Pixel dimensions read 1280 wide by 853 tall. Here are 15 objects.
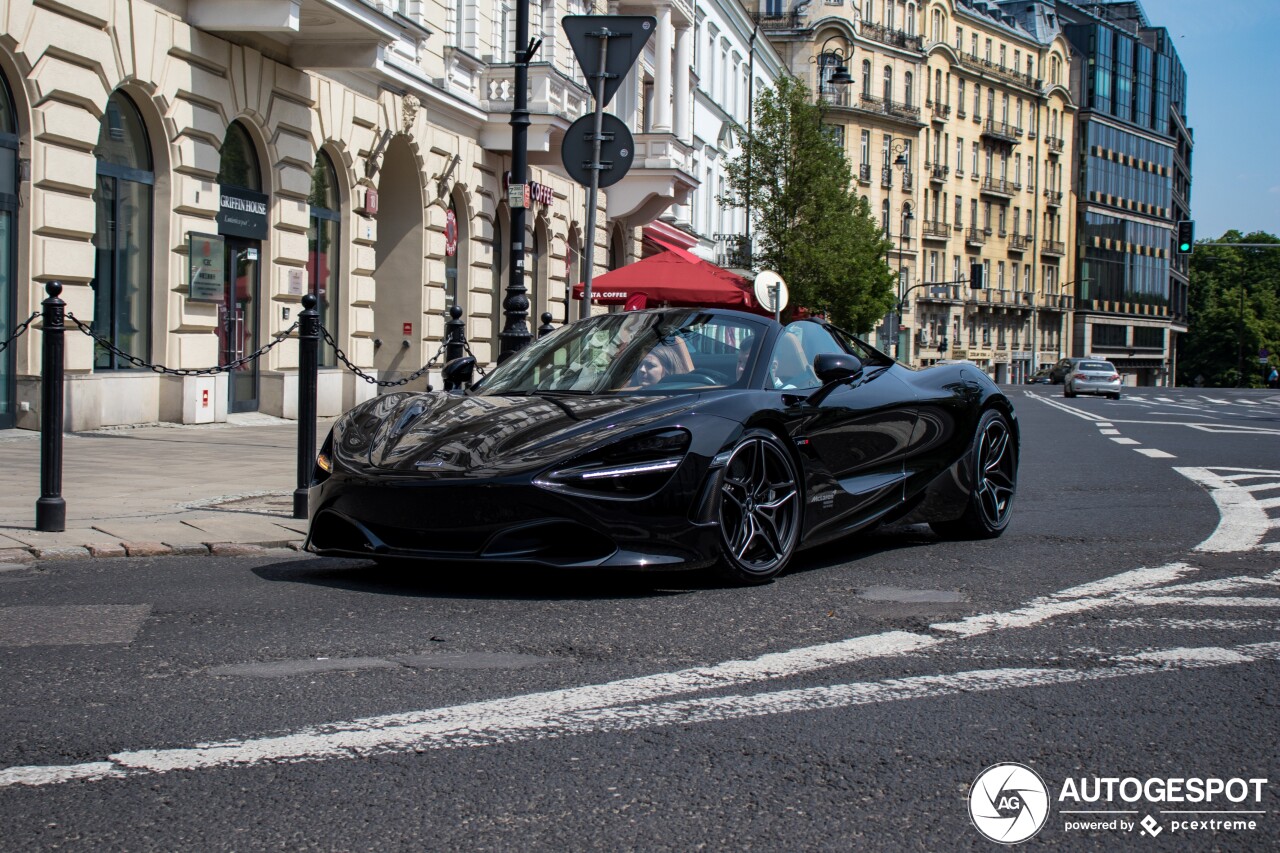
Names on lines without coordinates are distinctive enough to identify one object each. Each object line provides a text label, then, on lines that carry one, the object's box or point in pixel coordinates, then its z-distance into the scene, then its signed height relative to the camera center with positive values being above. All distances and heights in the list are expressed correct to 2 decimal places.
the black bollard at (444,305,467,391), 13.81 +0.33
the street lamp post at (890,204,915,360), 93.19 +7.47
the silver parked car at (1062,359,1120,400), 51.78 +0.10
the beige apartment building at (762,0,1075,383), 95.19 +15.20
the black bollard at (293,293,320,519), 8.70 -0.17
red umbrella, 22.31 +1.31
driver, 6.79 +0.04
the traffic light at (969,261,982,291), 78.81 +5.33
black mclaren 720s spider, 5.82 -0.33
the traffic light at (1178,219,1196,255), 48.41 +4.68
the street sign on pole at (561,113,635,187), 11.77 +1.72
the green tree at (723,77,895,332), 44.84 +5.04
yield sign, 11.51 +2.49
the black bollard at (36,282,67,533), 7.79 -0.34
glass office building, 117.06 +15.49
